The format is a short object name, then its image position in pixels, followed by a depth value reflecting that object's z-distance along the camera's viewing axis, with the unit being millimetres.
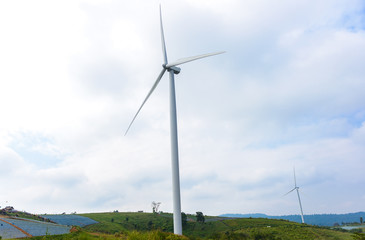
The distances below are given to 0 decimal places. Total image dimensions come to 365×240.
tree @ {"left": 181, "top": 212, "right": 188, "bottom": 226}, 82750
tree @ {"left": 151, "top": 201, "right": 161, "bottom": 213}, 114625
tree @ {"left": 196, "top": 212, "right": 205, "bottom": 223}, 88706
